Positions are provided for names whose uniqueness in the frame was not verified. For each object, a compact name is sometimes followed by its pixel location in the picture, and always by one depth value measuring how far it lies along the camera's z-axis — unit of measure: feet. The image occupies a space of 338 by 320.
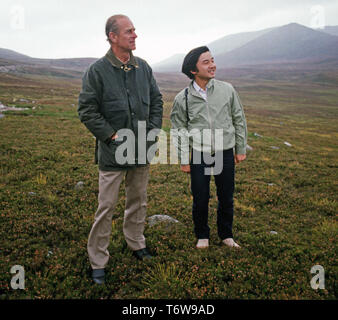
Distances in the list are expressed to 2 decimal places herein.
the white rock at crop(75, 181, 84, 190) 26.71
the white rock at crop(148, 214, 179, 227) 20.27
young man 14.43
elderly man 12.06
